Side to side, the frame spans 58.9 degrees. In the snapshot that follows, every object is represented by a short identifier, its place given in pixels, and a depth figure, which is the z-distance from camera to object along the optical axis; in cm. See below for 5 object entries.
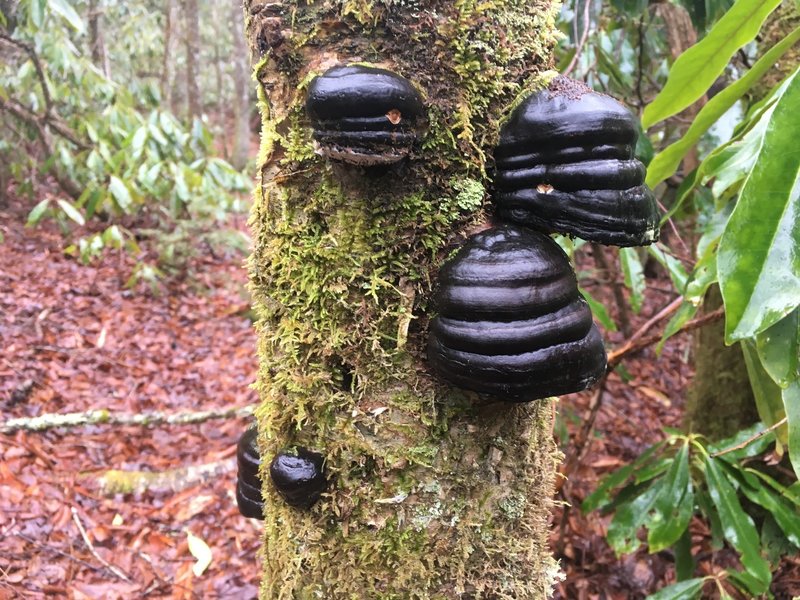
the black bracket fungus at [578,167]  41
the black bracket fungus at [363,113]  38
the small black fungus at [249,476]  59
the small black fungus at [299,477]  46
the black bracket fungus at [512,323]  39
